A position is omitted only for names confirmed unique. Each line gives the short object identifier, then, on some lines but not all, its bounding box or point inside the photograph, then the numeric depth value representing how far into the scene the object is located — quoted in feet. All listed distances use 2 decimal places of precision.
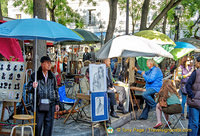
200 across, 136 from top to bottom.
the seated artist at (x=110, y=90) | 22.95
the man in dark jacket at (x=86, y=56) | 51.44
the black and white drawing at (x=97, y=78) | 19.85
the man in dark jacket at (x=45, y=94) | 15.97
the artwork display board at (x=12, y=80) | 18.71
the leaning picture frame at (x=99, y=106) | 19.90
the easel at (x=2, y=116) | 18.89
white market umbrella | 23.59
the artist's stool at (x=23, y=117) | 15.89
